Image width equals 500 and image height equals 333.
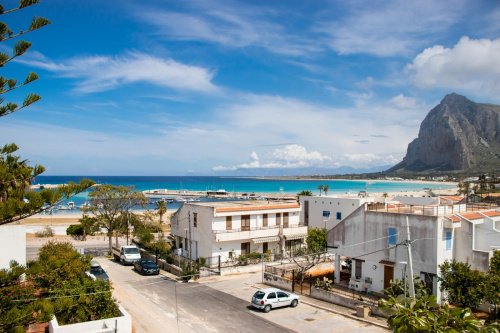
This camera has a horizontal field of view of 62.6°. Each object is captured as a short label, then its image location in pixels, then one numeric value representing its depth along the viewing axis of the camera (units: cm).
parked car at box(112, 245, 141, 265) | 3666
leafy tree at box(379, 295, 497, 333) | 970
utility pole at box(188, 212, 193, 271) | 3849
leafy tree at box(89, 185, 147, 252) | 4019
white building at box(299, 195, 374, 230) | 4347
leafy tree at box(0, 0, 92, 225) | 1125
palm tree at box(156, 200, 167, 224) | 5369
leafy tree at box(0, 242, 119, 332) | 1198
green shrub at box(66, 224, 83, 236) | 5381
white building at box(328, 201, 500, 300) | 2348
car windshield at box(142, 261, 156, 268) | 3323
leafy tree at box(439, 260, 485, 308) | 2064
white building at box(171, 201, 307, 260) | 3588
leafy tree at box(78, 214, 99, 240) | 4394
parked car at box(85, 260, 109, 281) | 2833
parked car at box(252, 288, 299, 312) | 2322
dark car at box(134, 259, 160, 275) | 3285
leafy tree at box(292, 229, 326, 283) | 3491
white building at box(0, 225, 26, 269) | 2192
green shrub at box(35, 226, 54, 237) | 5469
